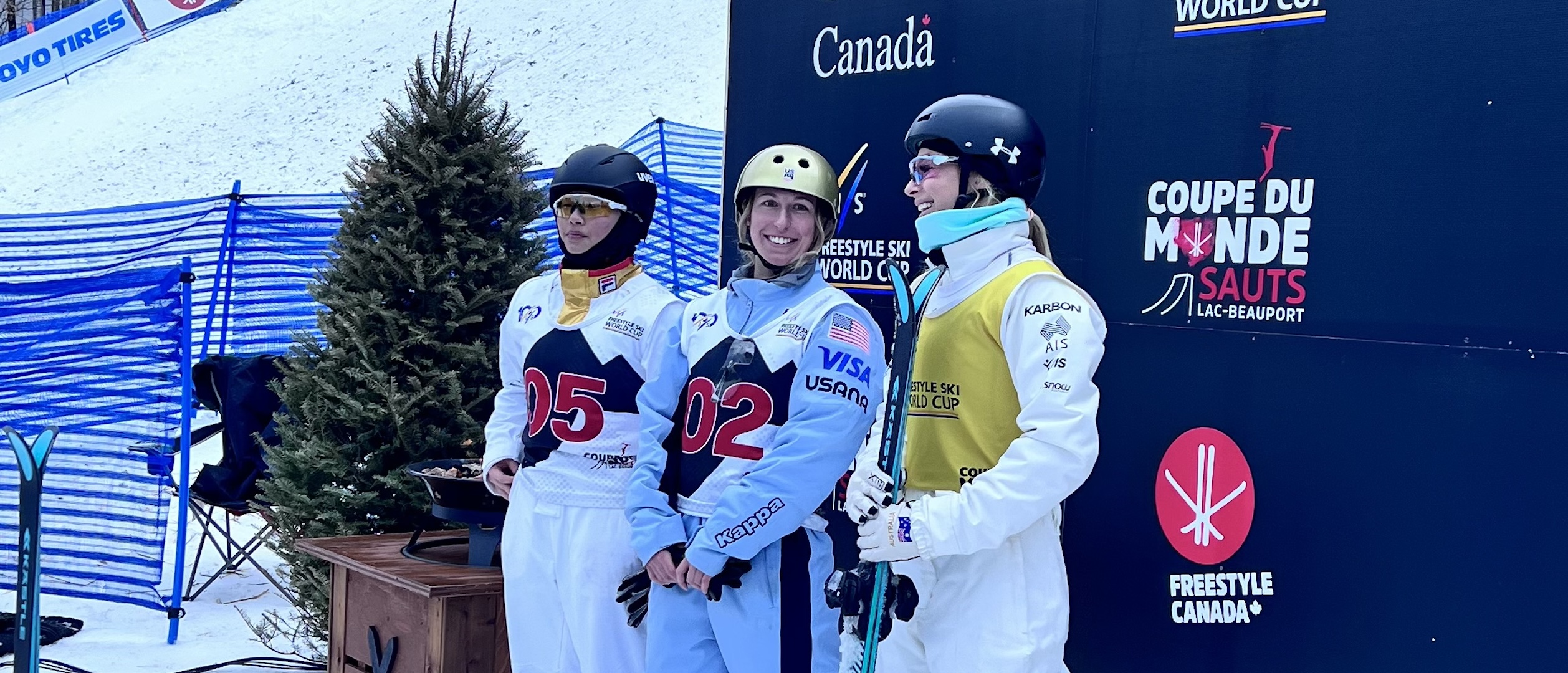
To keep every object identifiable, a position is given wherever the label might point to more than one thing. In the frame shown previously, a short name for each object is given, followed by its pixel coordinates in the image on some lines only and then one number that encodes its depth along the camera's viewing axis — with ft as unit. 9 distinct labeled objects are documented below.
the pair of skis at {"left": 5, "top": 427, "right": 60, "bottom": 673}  12.23
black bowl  15.19
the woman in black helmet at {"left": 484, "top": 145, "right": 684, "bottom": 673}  12.98
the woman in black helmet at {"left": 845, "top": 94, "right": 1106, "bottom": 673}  9.11
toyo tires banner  97.19
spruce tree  18.65
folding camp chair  21.57
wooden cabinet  14.87
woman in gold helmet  10.68
